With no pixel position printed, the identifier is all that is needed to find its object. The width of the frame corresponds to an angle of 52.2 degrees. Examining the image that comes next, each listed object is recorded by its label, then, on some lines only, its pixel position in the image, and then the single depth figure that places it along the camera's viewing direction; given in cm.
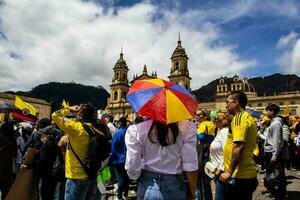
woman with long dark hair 292
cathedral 7769
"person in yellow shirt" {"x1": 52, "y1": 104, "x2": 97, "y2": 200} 436
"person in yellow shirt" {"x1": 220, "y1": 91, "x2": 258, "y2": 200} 369
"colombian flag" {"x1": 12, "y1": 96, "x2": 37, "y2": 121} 1384
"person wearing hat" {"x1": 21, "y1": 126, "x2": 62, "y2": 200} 530
